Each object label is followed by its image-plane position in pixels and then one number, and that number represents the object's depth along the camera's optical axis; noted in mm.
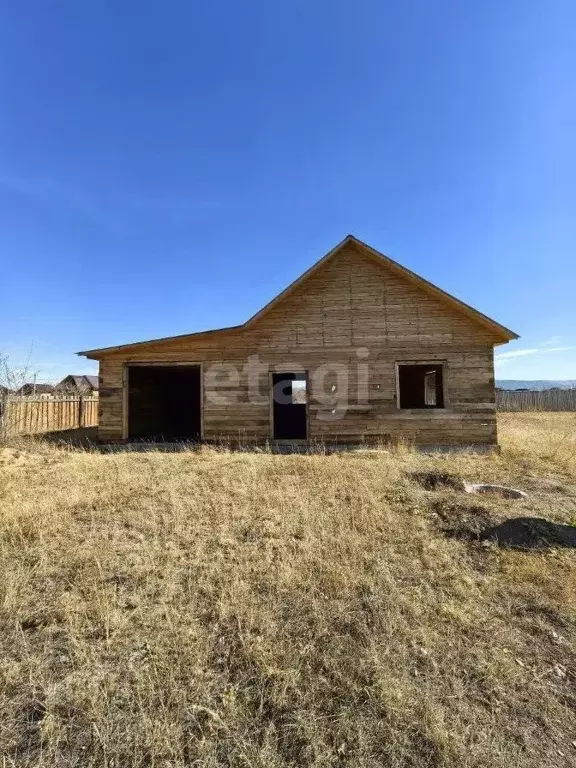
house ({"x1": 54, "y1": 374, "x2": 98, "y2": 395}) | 57656
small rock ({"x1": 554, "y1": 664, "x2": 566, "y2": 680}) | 2830
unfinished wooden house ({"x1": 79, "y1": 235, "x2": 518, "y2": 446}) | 12828
